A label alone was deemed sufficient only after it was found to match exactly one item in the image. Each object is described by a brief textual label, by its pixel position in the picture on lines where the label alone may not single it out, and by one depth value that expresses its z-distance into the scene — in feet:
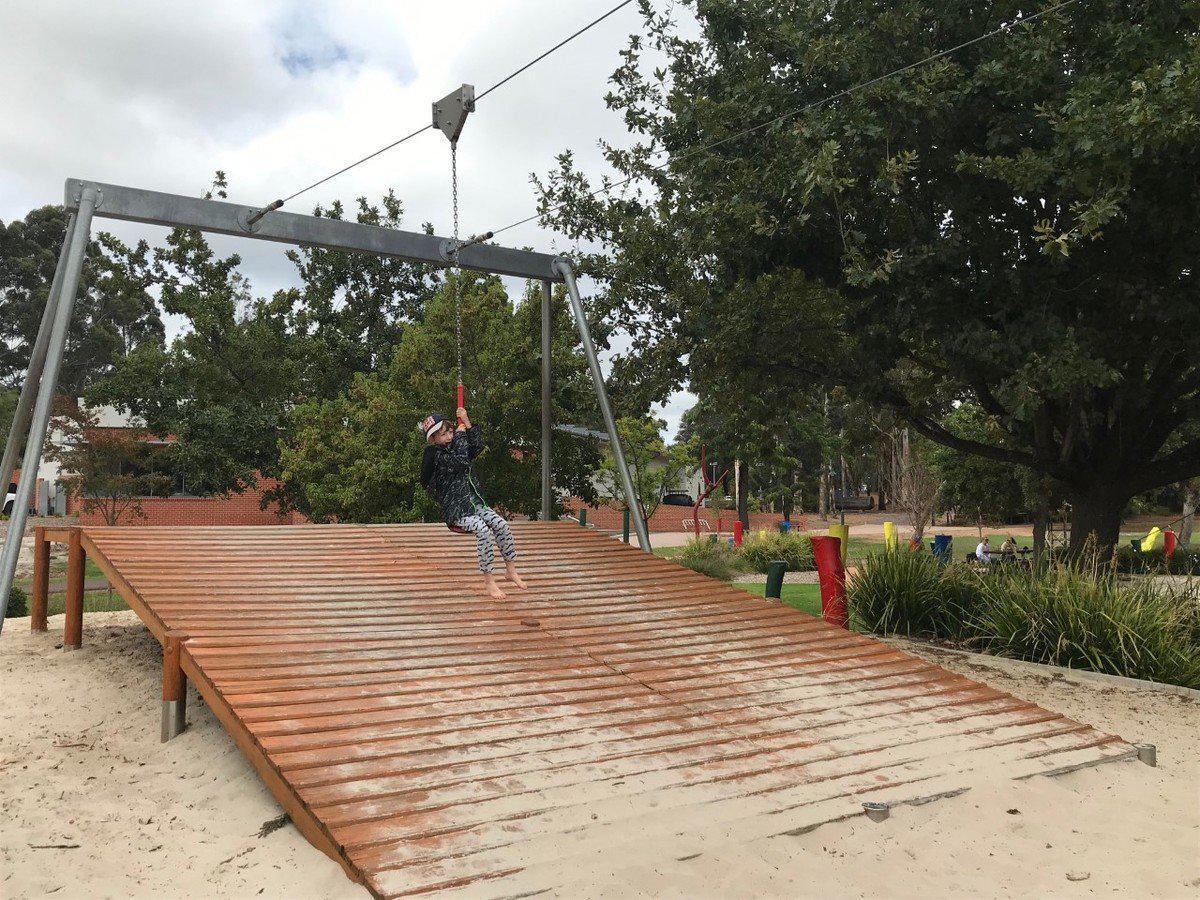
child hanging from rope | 23.57
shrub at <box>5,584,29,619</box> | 41.52
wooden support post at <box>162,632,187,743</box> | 18.13
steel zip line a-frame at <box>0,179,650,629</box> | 24.75
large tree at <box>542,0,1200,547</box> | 25.41
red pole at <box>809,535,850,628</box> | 29.84
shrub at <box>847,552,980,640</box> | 31.30
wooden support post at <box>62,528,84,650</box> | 25.30
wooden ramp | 13.53
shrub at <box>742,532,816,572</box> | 70.08
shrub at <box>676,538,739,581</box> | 60.13
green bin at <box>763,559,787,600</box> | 29.99
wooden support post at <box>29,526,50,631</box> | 27.89
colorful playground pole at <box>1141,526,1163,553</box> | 79.30
